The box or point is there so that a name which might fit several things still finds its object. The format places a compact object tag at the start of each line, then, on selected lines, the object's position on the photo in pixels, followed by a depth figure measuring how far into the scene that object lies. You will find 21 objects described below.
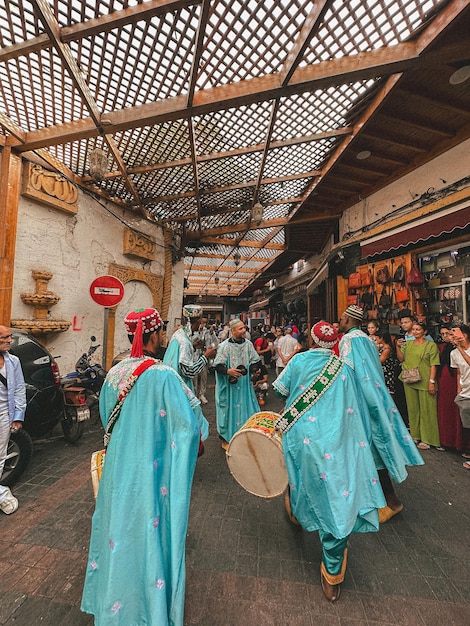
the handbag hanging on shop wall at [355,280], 6.62
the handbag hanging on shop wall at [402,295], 5.42
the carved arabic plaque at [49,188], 4.96
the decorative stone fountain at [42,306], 5.04
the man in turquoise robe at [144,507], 1.43
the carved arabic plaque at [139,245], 7.24
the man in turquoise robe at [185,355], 3.37
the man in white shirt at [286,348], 7.23
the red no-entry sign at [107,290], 5.38
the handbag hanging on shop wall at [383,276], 5.95
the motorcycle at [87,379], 4.78
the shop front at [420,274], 4.68
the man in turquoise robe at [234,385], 3.96
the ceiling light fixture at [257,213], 6.14
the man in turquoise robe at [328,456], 1.82
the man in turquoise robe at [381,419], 2.42
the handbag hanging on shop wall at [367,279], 6.38
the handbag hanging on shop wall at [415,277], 5.21
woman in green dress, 4.23
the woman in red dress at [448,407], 4.04
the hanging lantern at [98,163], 4.13
